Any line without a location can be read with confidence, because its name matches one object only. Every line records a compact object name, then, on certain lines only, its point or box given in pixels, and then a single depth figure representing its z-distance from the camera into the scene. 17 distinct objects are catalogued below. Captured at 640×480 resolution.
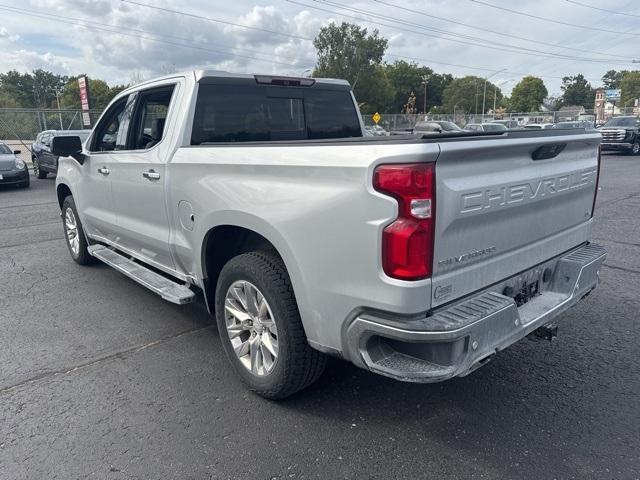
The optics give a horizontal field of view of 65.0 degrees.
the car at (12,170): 14.12
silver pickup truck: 2.25
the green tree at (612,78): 140.25
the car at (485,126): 22.73
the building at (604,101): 86.86
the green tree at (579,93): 130.88
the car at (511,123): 34.70
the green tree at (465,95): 104.56
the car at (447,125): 25.07
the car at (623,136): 23.30
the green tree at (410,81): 113.00
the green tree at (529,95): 126.31
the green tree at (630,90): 110.81
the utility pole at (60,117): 21.91
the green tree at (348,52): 69.94
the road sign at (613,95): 90.30
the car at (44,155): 15.84
